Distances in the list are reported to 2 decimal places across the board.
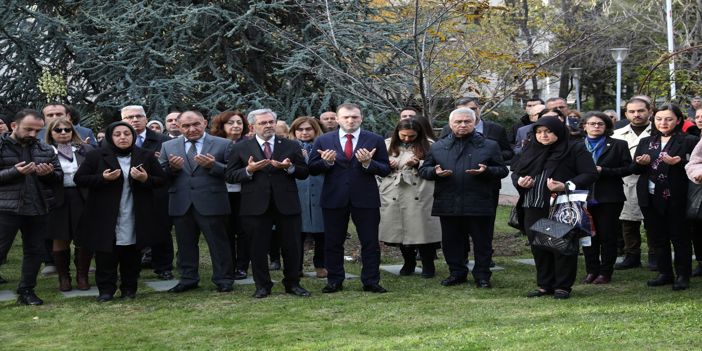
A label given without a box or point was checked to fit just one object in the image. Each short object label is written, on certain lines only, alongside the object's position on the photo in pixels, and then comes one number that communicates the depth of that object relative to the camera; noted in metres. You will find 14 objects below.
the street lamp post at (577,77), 30.98
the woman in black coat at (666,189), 9.37
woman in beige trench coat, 10.51
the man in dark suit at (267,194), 9.27
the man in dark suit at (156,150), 10.57
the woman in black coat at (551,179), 8.84
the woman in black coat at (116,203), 9.13
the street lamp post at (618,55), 25.06
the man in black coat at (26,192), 8.96
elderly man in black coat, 9.70
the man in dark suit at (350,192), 9.55
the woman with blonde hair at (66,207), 9.94
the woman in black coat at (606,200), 9.97
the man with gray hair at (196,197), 9.65
